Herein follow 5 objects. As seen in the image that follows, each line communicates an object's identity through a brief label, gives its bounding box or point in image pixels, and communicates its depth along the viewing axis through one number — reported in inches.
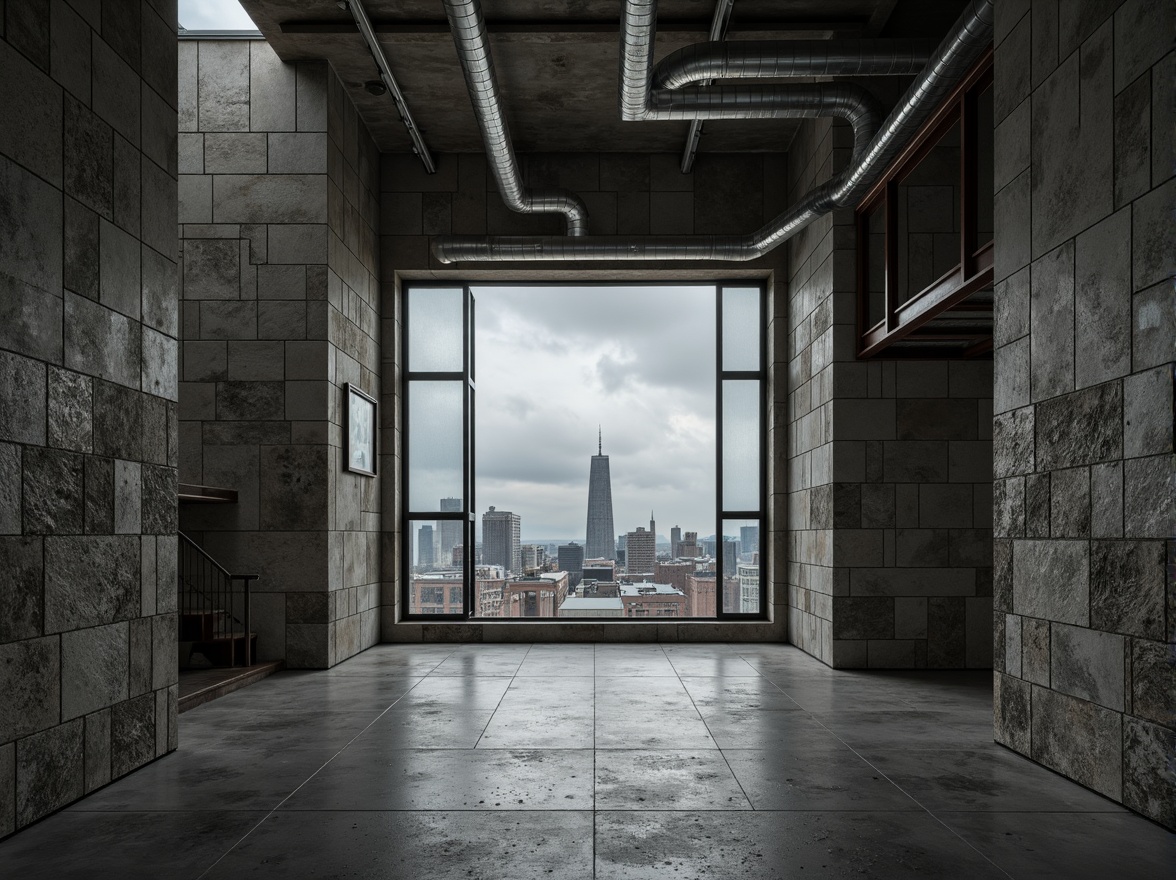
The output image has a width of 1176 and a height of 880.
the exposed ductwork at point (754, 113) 233.3
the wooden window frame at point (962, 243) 229.6
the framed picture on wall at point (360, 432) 351.3
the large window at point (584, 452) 426.3
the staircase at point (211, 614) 292.8
